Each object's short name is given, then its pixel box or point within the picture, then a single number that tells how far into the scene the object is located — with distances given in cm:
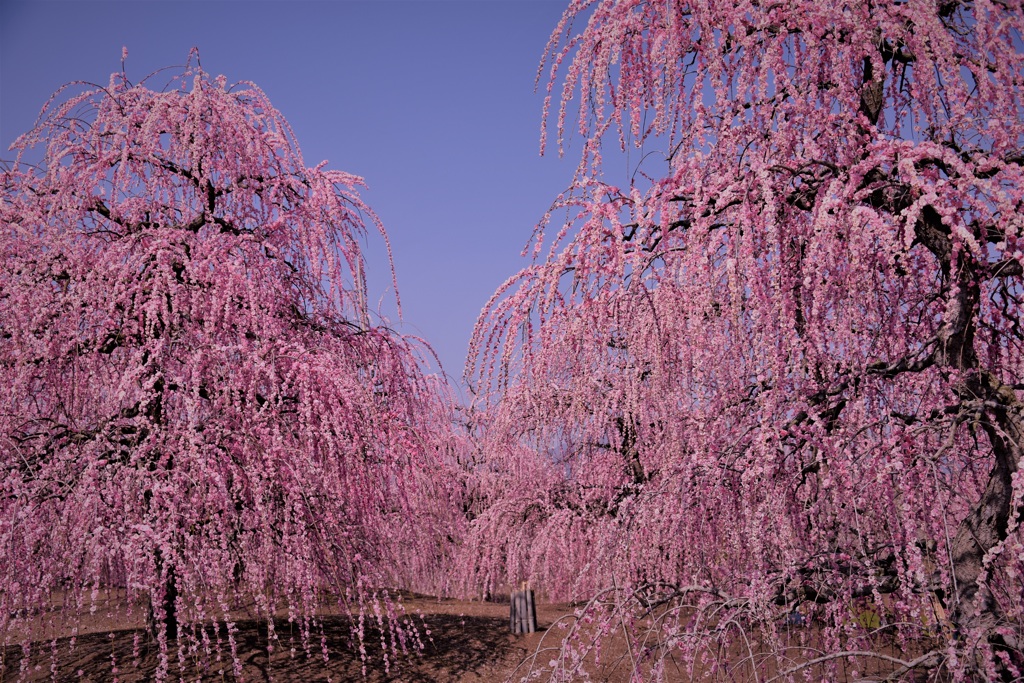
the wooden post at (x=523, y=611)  1188
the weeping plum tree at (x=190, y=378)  508
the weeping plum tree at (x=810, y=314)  319
